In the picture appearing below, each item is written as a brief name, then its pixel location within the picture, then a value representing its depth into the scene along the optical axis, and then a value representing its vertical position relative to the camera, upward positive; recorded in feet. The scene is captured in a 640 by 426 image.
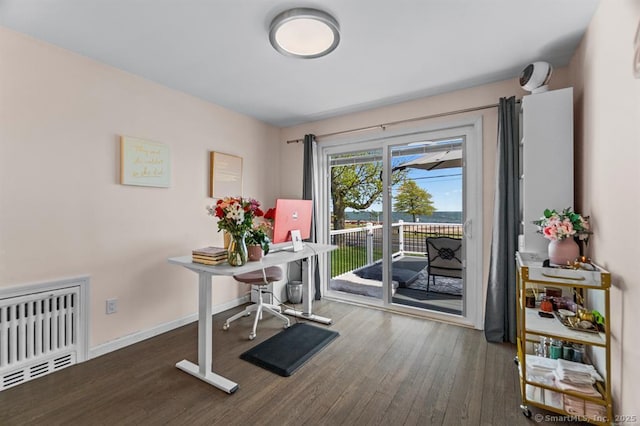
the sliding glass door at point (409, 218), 9.46 -0.08
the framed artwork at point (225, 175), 10.44 +1.53
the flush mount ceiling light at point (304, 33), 5.58 +3.97
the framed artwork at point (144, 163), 8.00 +1.56
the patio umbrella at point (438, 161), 9.70 +2.01
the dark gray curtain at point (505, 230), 8.11 -0.39
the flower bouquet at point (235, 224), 6.53 -0.22
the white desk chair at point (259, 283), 9.16 -2.26
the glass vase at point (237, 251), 6.58 -0.86
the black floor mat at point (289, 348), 7.06 -3.78
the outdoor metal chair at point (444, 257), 9.89 -1.48
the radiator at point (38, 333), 6.08 -2.80
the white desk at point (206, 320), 6.21 -2.46
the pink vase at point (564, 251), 5.55 -0.68
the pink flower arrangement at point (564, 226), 5.56 -0.18
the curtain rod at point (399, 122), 8.95 +3.50
